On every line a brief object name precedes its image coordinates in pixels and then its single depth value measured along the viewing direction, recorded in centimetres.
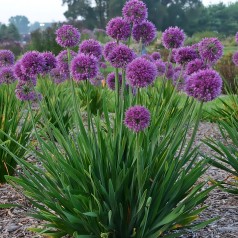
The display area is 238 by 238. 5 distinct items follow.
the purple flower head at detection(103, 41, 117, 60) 300
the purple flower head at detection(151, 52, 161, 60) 585
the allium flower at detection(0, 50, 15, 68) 426
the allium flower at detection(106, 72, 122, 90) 360
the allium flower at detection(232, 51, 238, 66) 417
